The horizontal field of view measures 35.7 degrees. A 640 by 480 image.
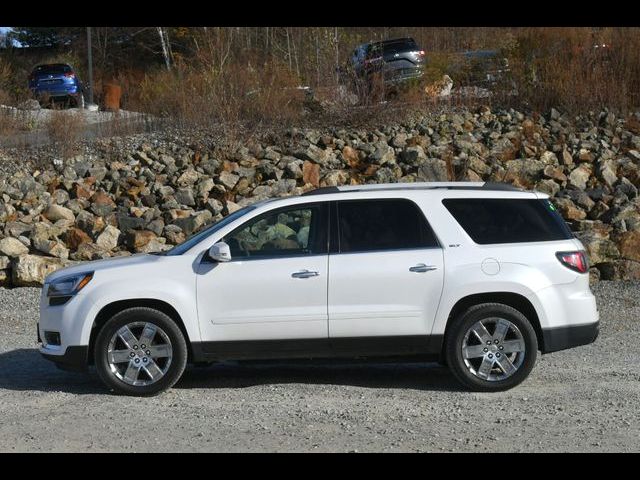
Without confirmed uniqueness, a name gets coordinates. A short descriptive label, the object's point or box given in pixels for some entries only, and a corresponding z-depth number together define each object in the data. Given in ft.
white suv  28.19
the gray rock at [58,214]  59.98
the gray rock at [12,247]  51.93
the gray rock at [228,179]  64.59
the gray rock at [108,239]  54.90
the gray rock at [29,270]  49.65
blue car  115.34
